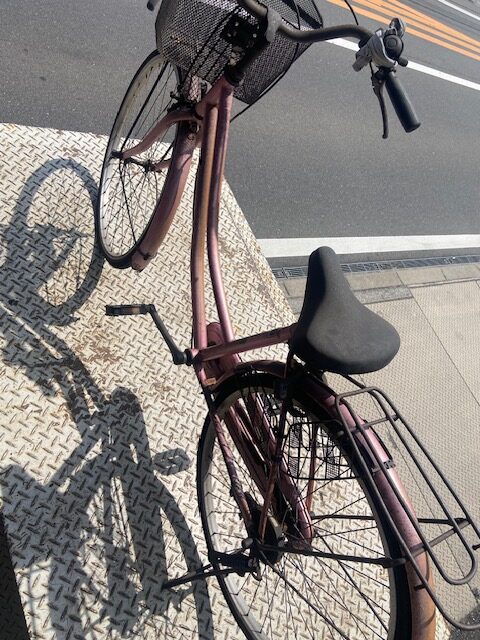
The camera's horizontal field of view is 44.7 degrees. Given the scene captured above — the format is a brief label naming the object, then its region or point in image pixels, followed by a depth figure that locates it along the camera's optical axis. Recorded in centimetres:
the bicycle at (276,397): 160
